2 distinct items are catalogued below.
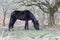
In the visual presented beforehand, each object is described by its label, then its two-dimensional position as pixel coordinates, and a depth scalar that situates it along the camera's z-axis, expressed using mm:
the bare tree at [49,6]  13806
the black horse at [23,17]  12008
